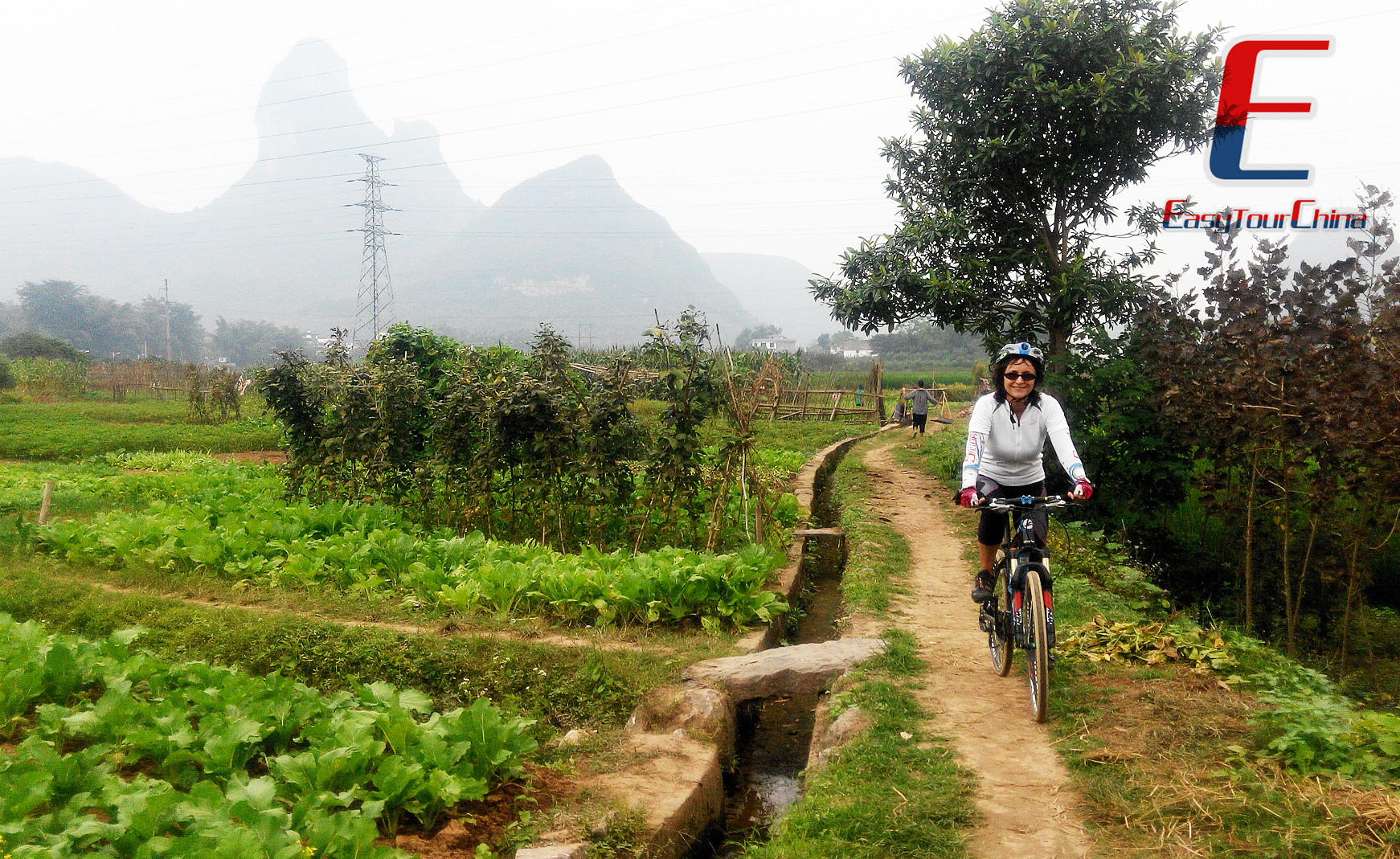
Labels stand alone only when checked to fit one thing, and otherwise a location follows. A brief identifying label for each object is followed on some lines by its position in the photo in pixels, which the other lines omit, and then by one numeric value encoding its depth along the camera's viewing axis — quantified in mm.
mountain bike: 4133
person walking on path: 21344
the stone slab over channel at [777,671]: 4902
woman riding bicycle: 4414
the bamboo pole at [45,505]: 8398
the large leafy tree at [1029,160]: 9484
